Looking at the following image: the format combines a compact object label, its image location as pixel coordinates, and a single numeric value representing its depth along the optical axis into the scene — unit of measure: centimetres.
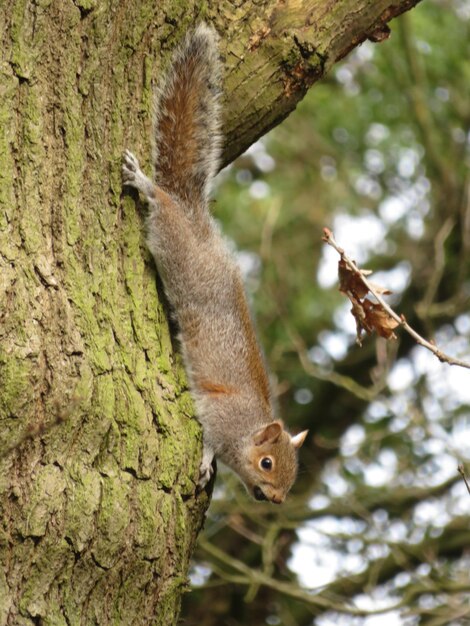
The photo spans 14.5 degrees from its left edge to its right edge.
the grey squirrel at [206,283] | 595
